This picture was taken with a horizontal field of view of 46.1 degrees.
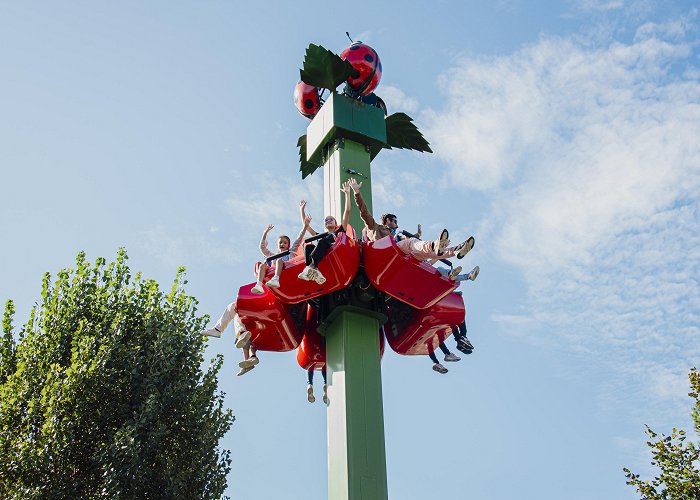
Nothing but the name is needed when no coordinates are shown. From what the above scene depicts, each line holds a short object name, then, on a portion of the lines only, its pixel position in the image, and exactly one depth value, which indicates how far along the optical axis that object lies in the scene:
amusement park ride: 8.39
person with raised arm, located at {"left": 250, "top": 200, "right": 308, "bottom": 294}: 8.73
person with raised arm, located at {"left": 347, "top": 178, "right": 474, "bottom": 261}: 8.09
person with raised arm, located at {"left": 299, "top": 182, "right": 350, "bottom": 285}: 8.50
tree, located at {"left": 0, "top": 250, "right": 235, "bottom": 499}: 10.27
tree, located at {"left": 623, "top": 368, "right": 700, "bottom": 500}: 12.26
